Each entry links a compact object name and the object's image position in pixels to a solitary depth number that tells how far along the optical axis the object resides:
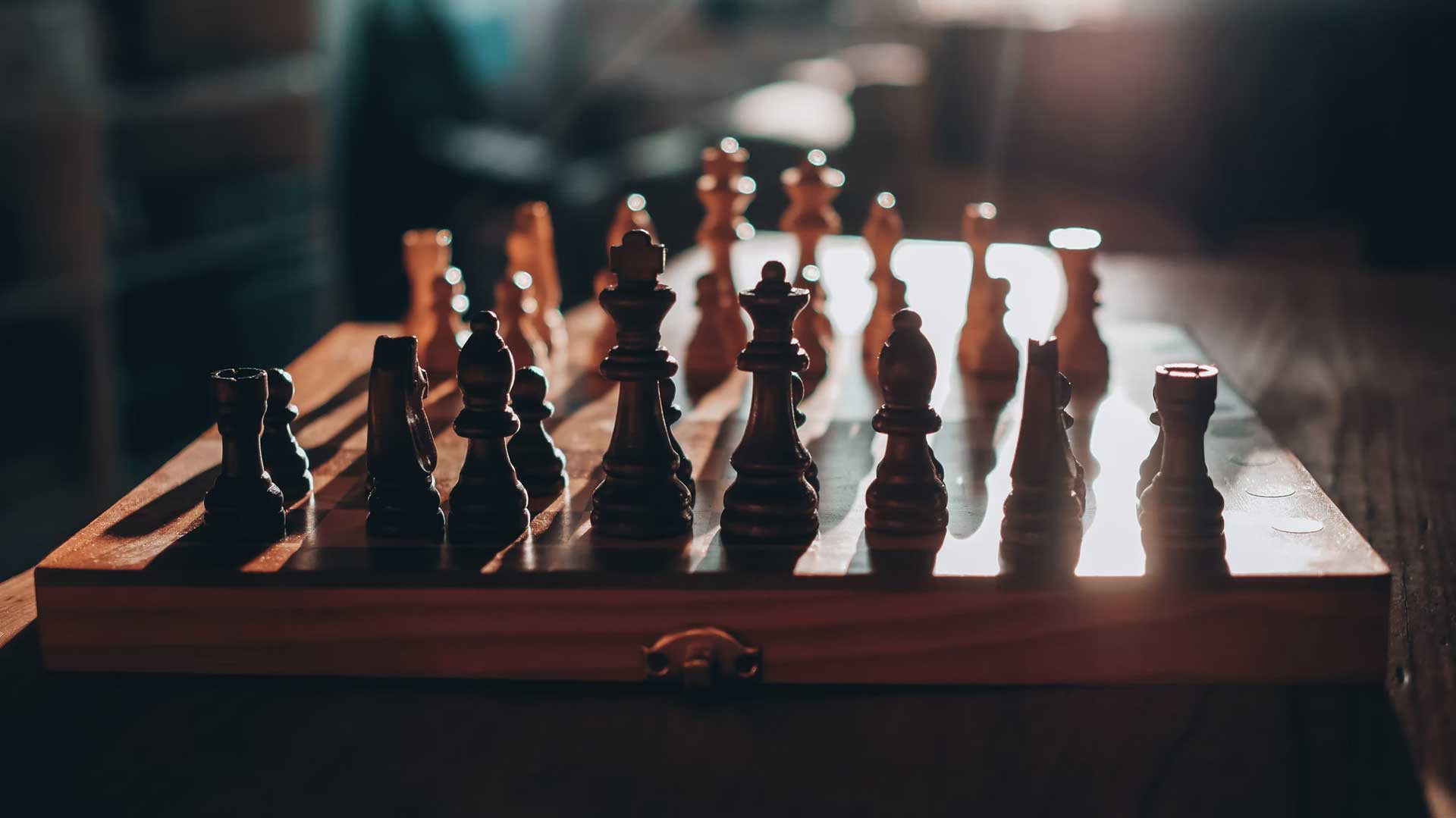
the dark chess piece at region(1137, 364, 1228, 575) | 0.73
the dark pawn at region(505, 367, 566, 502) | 0.78
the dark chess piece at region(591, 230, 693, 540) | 0.75
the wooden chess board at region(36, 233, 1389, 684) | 0.72
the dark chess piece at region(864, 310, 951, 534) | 0.75
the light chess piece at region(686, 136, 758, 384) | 0.93
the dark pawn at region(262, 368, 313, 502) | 0.78
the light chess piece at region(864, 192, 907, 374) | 0.94
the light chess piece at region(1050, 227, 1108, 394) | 0.91
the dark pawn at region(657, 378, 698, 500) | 0.81
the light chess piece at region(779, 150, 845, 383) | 0.93
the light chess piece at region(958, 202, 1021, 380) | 0.91
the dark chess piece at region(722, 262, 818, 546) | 0.74
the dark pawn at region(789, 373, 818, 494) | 0.77
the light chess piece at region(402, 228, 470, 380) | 0.94
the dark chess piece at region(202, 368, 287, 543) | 0.75
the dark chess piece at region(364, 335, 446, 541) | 0.75
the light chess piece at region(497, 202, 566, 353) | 0.99
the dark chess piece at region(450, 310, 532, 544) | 0.75
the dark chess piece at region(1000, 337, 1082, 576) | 0.73
